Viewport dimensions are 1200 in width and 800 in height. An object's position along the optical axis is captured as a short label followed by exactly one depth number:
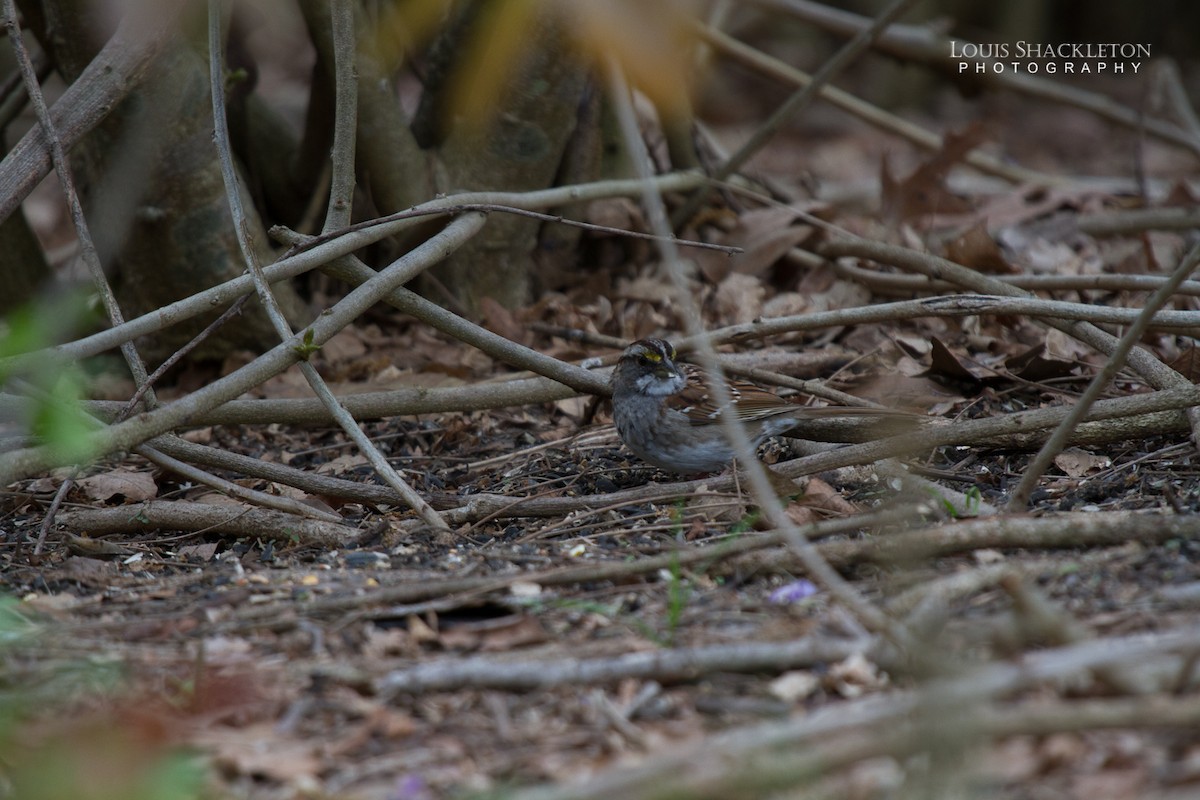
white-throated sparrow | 9.07
